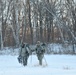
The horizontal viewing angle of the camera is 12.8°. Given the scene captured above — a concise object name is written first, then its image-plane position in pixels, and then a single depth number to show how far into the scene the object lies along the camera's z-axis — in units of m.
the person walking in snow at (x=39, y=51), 22.33
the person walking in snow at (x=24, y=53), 21.69
